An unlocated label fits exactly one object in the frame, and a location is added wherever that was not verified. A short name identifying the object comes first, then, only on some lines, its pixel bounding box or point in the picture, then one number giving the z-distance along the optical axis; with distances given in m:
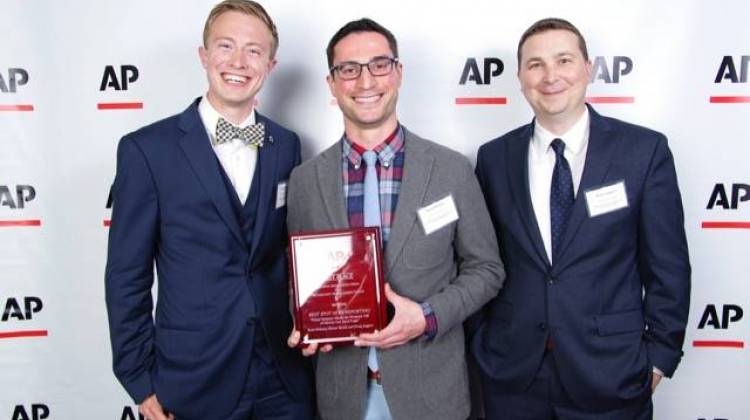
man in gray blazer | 1.50
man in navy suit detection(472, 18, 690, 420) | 1.58
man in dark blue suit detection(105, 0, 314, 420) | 1.55
